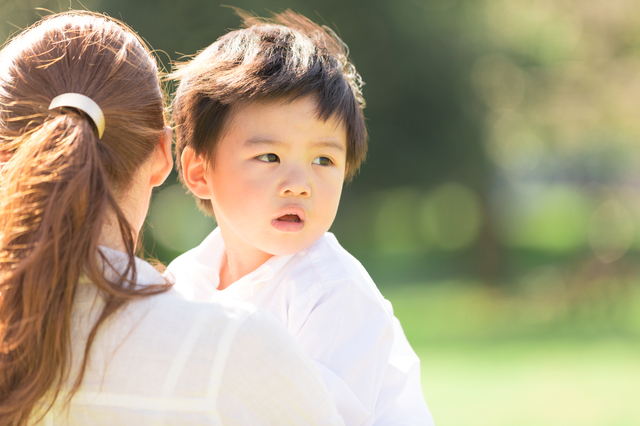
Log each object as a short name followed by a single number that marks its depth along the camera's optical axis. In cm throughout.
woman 282
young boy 300
